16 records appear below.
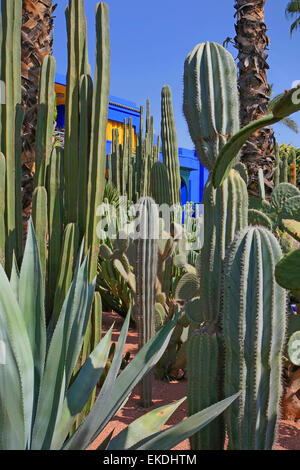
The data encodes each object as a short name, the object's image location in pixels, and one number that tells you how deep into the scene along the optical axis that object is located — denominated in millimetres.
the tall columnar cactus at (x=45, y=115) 2867
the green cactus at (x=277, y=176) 5904
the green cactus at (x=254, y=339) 1731
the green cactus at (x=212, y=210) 1929
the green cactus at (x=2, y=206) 2666
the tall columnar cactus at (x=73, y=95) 2650
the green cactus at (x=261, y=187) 3826
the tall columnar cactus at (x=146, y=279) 2881
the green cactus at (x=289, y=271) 1169
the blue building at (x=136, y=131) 17064
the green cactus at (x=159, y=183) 4359
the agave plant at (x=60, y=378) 1393
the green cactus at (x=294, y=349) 2021
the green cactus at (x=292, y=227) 1762
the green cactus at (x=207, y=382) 1917
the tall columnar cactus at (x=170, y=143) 5707
